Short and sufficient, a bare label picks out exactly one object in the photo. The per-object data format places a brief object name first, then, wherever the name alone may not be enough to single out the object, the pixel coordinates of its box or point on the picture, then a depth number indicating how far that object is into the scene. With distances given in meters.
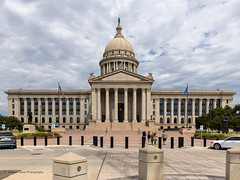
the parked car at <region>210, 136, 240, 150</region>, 17.13
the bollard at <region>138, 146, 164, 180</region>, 6.25
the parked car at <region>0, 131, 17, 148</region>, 16.61
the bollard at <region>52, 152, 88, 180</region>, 4.56
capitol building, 78.12
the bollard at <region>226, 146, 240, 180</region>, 6.45
